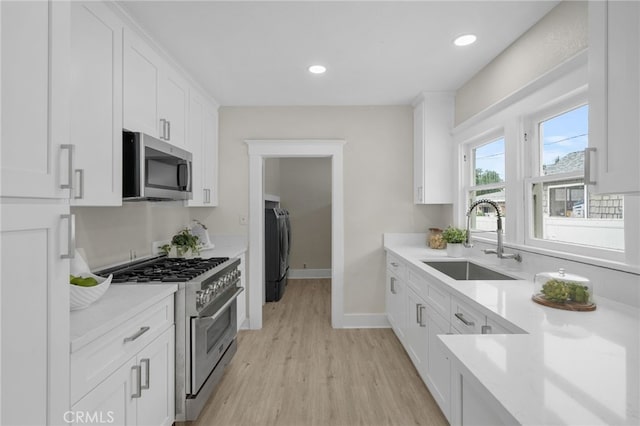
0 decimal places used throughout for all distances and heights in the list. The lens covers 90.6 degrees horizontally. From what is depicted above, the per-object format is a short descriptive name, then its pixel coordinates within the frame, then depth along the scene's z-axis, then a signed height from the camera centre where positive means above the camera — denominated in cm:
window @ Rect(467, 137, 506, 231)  258 +30
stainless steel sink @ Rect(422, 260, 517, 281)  258 -46
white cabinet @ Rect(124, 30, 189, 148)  188 +81
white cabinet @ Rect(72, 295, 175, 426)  114 -69
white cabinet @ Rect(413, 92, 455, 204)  324 +61
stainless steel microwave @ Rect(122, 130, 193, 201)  183 +28
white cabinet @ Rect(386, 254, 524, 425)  93 -63
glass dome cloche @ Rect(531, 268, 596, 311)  130 -34
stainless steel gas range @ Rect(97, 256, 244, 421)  186 -67
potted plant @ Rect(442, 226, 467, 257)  269 -24
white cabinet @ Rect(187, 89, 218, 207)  288 +62
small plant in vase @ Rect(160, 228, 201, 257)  274 -29
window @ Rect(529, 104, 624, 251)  161 +11
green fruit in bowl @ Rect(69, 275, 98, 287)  146 -32
